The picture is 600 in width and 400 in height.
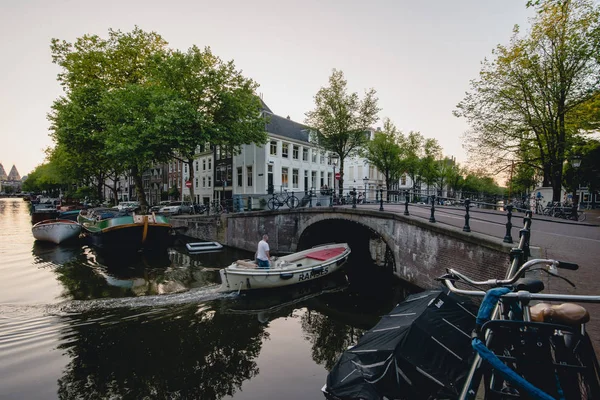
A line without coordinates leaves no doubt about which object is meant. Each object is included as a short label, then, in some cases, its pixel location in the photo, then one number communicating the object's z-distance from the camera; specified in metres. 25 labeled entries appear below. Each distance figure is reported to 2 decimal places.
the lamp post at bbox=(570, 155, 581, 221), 14.89
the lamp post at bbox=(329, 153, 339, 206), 20.17
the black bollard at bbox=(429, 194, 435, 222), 9.69
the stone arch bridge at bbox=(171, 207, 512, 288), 8.16
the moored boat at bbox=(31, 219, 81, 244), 21.86
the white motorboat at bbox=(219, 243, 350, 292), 11.12
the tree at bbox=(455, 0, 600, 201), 16.27
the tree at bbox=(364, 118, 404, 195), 34.75
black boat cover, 4.46
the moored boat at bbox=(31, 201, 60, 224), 31.00
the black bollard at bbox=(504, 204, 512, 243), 6.81
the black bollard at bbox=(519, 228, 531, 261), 5.39
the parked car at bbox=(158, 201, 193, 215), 29.25
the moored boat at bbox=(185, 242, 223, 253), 19.87
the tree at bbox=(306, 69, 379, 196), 23.75
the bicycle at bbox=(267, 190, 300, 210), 19.01
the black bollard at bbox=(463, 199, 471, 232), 8.38
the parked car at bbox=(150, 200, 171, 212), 32.00
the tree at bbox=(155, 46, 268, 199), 22.76
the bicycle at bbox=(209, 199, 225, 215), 23.66
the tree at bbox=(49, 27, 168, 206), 24.16
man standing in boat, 11.87
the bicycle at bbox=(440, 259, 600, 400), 1.86
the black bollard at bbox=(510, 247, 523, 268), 3.34
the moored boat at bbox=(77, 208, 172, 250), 18.28
